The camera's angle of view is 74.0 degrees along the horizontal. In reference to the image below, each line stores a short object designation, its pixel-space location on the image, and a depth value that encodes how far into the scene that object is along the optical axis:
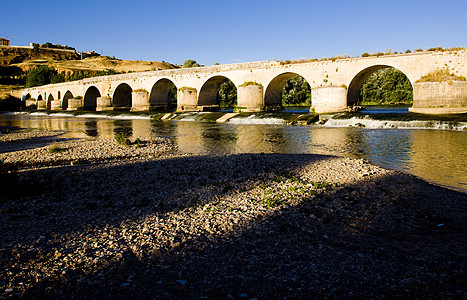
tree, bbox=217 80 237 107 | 59.53
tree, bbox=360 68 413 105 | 48.38
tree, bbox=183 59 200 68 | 91.19
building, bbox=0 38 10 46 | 122.69
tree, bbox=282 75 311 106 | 54.78
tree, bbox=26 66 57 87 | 78.56
